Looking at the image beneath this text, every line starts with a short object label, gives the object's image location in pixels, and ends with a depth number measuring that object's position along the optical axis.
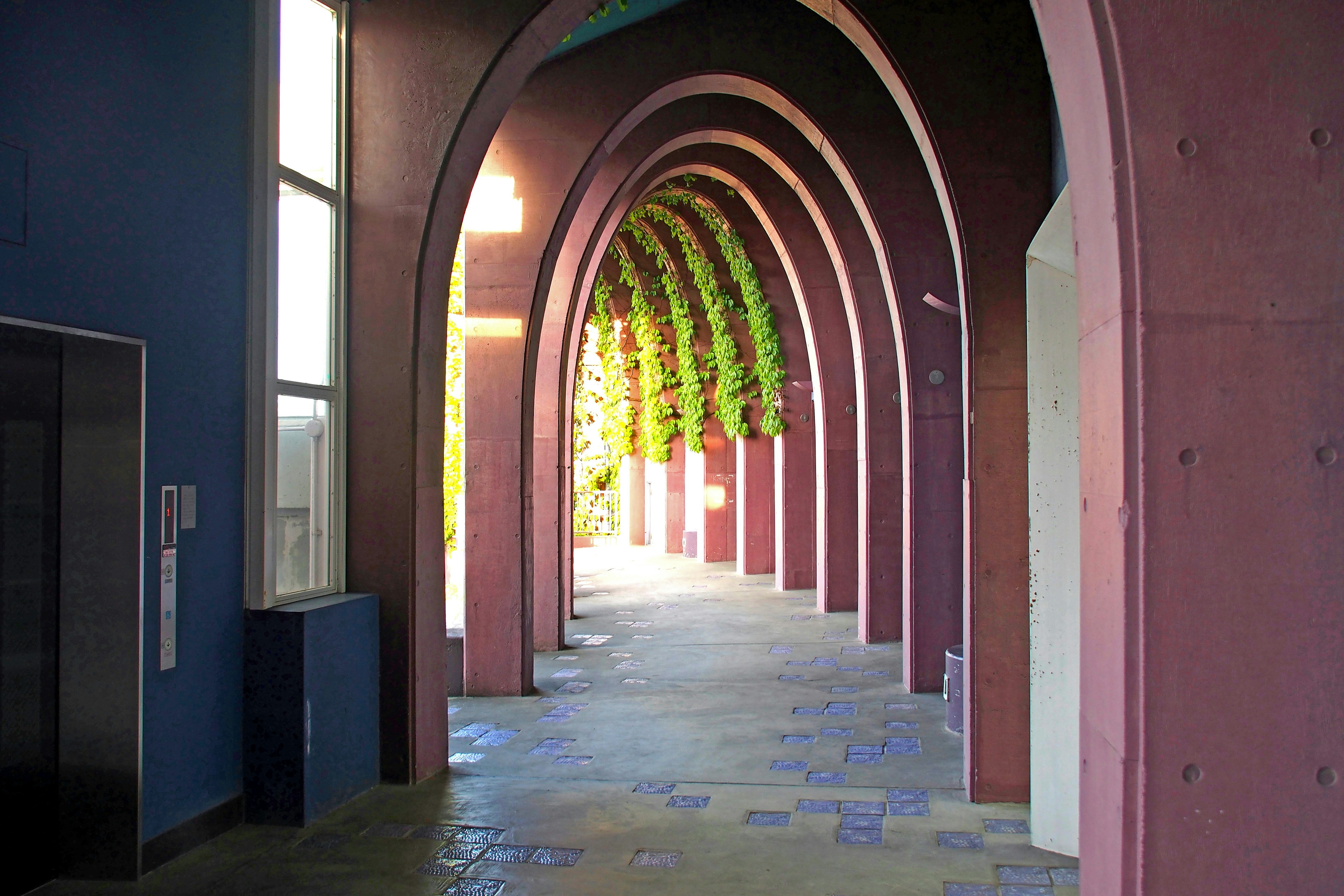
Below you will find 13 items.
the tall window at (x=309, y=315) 5.09
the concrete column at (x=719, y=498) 16.75
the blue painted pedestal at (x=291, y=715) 4.70
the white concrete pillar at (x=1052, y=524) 4.44
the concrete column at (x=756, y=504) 15.20
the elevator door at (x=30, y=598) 3.77
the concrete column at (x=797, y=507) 13.59
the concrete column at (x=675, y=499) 18.23
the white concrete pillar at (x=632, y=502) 20.36
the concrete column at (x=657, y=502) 18.64
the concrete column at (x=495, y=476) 7.75
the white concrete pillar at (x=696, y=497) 17.08
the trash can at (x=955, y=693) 6.41
